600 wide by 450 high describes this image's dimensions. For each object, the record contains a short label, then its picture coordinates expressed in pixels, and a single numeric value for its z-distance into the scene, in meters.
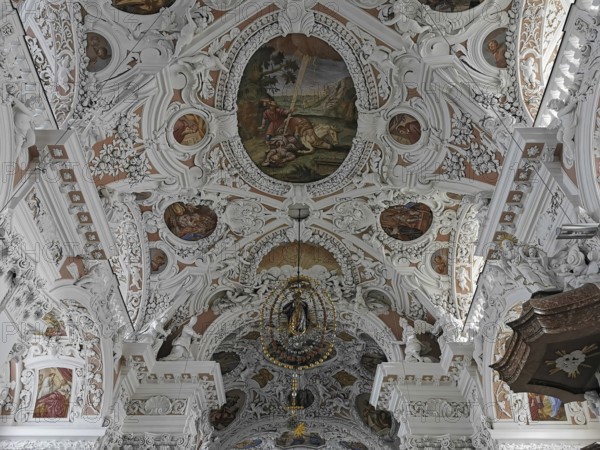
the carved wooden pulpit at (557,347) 6.70
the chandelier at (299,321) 13.91
